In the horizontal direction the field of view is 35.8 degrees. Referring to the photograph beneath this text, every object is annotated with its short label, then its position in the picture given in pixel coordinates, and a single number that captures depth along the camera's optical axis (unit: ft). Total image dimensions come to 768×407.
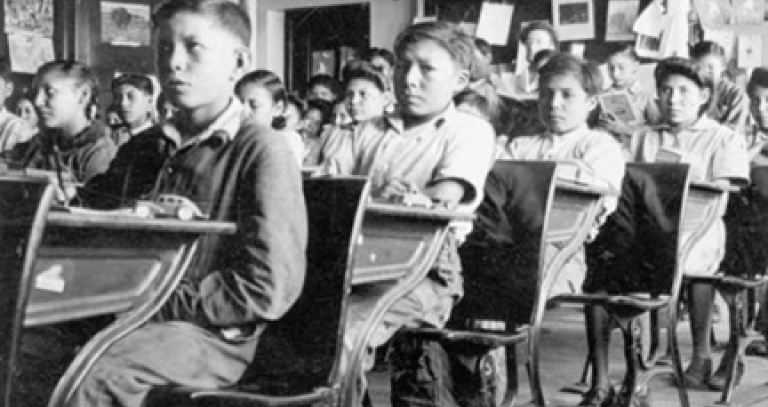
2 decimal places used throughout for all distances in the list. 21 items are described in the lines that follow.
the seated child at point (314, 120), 16.92
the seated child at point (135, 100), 14.56
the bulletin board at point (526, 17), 19.22
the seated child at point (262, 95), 14.20
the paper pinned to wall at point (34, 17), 17.90
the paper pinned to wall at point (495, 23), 20.02
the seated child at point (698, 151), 12.15
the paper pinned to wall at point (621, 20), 18.95
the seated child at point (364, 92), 14.39
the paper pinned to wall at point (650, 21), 18.35
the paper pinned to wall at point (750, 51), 18.37
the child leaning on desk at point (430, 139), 8.42
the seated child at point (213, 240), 5.12
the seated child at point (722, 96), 16.03
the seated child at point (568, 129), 11.03
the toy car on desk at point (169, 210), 4.82
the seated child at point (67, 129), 10.21
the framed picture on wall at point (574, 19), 19.44
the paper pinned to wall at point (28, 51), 17.13
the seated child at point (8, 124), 13.80
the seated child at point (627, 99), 15.74
